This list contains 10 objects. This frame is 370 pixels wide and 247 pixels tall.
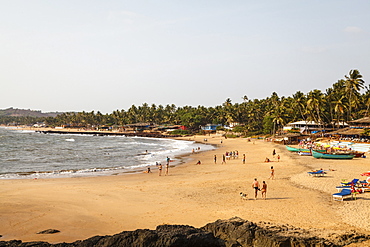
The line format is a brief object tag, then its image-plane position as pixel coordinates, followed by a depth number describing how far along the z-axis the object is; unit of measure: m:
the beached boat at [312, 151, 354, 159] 34.28
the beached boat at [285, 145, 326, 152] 41.44
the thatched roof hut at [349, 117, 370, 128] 48.67
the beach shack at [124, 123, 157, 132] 139.75
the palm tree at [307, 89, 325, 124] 59.66
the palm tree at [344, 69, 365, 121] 58.97
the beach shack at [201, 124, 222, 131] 121.50
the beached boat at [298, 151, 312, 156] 39.83
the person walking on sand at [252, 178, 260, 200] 18.14
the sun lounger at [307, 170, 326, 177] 24.45
